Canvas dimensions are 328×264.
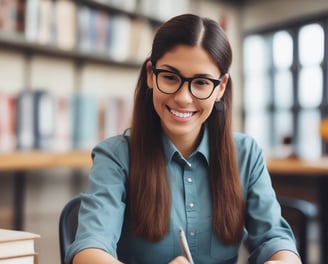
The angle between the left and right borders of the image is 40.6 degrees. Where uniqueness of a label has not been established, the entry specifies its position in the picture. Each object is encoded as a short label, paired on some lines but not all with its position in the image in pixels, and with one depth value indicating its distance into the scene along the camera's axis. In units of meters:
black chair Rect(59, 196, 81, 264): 1.13
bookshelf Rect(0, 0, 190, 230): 2.48
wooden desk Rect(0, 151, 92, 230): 2.22
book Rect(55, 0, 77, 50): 2.71
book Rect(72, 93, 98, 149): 2.79
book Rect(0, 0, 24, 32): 2.45
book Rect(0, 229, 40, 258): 0.70
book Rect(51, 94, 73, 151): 2.65
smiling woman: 1.01
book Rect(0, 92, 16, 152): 2.40
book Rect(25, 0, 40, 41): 2.54
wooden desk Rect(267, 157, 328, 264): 2.37
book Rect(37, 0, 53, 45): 2.60
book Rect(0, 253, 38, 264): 0.71
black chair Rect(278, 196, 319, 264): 1.42
